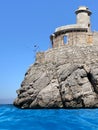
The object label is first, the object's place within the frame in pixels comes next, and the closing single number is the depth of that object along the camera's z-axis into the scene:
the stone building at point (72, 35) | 29.88
